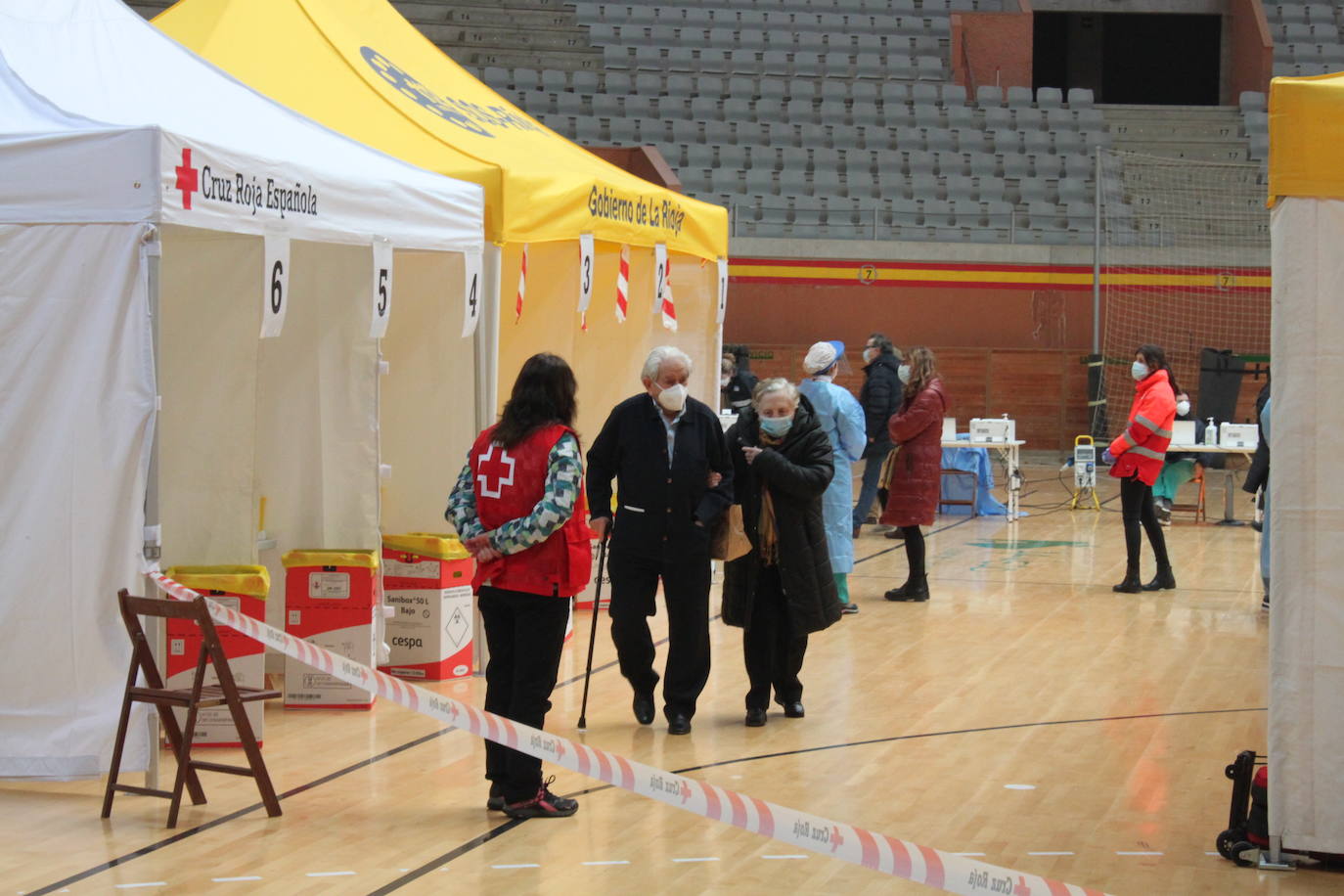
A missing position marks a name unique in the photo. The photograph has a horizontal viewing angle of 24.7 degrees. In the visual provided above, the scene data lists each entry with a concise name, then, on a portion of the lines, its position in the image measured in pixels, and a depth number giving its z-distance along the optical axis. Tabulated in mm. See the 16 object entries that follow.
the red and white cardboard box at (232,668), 11454
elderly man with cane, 11629
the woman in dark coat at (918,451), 18630
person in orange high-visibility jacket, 18995
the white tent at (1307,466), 8481
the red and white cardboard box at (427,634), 13889
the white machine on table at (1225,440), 27308
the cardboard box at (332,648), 12956
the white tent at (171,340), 10279
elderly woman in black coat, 12190
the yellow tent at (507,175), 14845
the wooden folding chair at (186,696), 9505
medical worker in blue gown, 16173
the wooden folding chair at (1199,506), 29141
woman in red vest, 9573
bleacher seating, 42389
